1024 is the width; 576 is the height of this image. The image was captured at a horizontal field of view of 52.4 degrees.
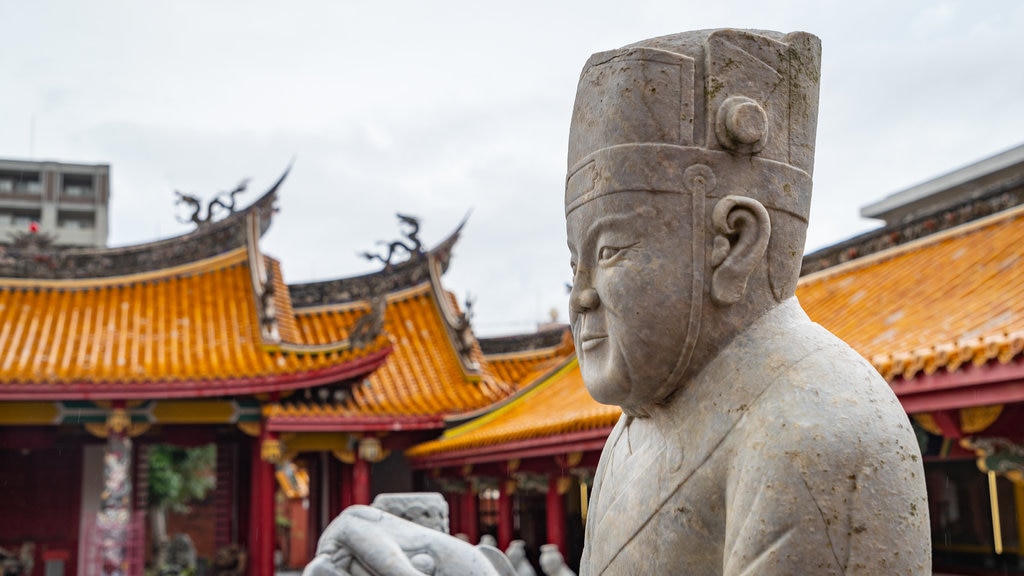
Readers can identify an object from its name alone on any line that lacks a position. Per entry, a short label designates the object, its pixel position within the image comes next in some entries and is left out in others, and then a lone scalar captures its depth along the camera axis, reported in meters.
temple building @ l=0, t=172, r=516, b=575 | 13.27
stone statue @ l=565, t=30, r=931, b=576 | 1.93
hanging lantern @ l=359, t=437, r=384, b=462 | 14.45
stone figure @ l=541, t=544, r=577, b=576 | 9.88
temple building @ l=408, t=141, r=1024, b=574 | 6.33
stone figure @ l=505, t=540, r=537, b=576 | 10.18
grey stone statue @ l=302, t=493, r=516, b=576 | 5.50
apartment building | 52.81
